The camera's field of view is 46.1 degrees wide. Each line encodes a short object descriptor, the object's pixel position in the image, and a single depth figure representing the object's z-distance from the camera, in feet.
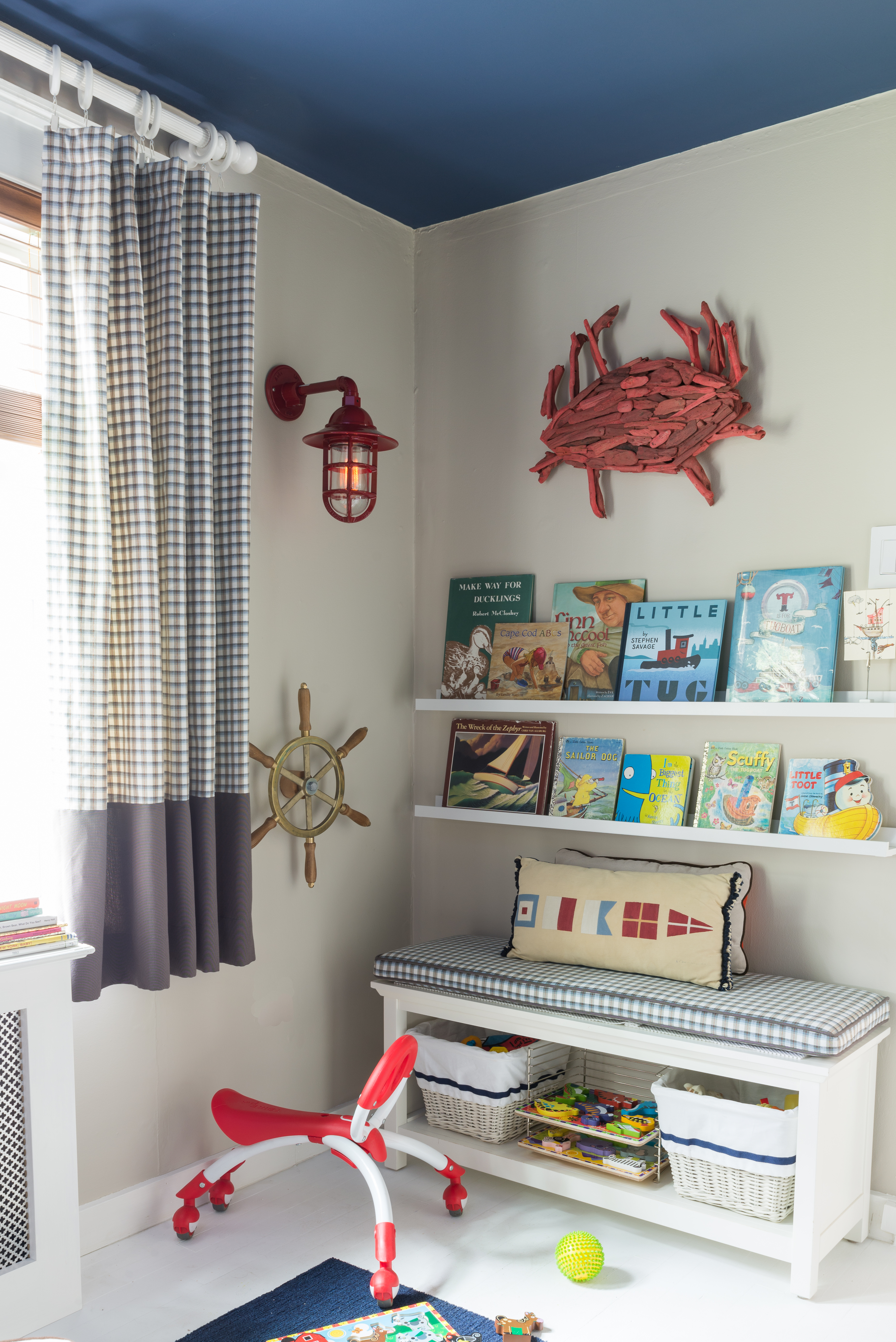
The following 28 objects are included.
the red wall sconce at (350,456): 8.27
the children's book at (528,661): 9.24
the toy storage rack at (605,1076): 8.23
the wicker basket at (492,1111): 8.21
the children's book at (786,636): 7.80
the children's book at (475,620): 9.66
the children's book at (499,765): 9.32
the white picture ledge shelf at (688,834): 7.32
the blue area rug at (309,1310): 6.38
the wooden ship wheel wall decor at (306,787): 8.59
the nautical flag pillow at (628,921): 7.68
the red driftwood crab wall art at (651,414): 8.30
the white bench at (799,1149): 6.66
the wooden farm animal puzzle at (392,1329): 6.17
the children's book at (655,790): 8.47
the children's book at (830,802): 7.47
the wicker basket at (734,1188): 6.88
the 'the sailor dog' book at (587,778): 8.86
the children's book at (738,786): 8.06
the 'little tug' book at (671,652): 8.39
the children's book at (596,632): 8.95
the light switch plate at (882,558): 7.64
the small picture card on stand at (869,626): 7.51
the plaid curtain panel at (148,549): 6.77
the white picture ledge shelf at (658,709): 7.49
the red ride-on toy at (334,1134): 7.25
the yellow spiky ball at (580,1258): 6.86
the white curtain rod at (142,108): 6.58
